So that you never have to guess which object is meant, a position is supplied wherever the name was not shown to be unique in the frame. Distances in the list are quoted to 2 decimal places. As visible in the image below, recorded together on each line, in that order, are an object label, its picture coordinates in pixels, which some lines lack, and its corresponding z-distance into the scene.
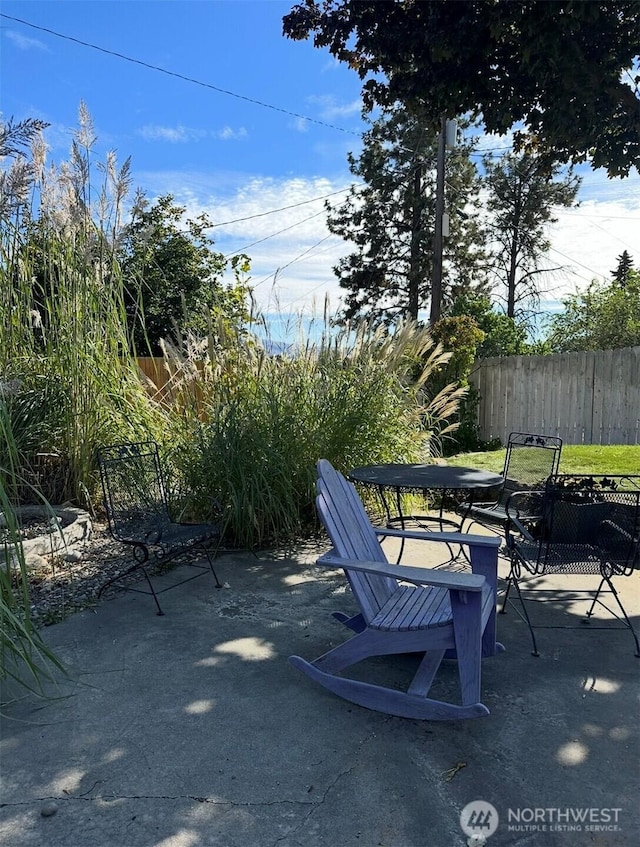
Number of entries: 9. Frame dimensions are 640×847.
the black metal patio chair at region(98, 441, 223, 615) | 3.67
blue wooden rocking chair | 2.15
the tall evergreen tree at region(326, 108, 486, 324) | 20.09
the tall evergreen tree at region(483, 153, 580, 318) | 20.14
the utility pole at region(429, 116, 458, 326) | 11.27
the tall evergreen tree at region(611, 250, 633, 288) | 23.52
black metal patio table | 3.64
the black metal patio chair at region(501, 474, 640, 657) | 2.97
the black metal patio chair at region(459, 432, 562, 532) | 4.87
